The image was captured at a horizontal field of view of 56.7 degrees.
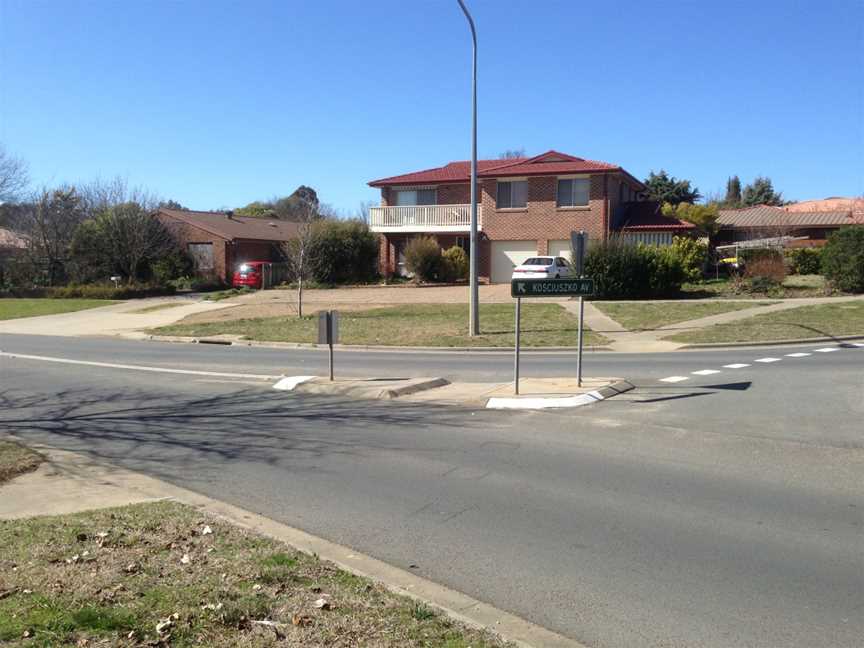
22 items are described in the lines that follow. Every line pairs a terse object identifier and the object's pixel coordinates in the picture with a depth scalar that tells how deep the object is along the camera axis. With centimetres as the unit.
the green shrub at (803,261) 3897
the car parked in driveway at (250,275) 4259
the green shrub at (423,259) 3947
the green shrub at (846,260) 2777
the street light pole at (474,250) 2125
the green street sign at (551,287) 1241
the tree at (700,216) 4834
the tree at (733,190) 9145
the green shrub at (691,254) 3338
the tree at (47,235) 4688
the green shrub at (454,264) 4016
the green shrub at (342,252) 4184
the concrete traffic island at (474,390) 1220
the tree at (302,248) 2911
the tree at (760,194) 8725
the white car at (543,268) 3484
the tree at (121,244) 4478
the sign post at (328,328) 1473
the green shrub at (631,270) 2997
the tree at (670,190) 7231
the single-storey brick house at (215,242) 4641
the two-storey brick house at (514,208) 3941
